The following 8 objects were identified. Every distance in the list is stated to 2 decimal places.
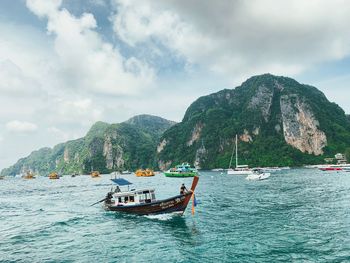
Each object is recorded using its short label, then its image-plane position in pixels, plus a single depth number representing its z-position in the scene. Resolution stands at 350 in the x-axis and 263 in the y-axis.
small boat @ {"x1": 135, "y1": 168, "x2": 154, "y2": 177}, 196.05
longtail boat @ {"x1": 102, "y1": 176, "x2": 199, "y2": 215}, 39.50
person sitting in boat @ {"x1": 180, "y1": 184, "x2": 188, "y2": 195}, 39.83
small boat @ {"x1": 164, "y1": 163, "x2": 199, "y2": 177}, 154.38
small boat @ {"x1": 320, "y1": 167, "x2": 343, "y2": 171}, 153.43
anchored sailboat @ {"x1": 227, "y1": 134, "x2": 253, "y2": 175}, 153.74
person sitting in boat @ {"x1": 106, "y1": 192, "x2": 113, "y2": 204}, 48.16
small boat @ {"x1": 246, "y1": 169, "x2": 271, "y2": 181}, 106.81
